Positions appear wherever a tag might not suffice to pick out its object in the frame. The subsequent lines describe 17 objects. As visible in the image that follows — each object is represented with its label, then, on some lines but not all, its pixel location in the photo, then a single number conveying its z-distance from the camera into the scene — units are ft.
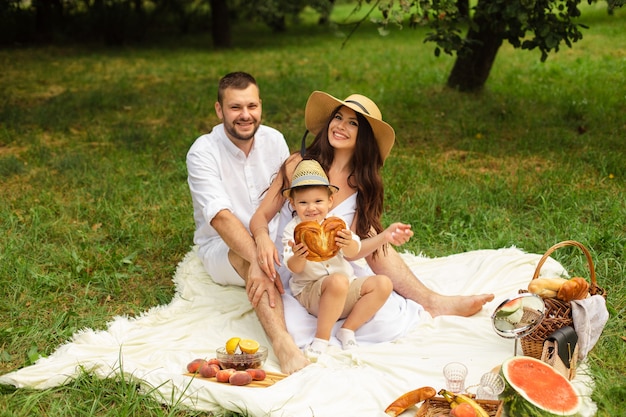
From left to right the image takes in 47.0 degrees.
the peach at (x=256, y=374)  12.43
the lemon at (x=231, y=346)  13.04
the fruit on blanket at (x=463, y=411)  10.51
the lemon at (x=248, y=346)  12.97
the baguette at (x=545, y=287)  12.97
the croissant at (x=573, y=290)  12.85
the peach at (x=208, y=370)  12.42
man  14.24
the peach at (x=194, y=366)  12.69
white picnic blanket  11.69
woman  14.62
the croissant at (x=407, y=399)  11.18
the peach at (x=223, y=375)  12.32
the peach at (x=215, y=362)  12.87
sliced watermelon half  10.89
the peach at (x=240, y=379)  12.09
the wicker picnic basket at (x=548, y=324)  12.57
